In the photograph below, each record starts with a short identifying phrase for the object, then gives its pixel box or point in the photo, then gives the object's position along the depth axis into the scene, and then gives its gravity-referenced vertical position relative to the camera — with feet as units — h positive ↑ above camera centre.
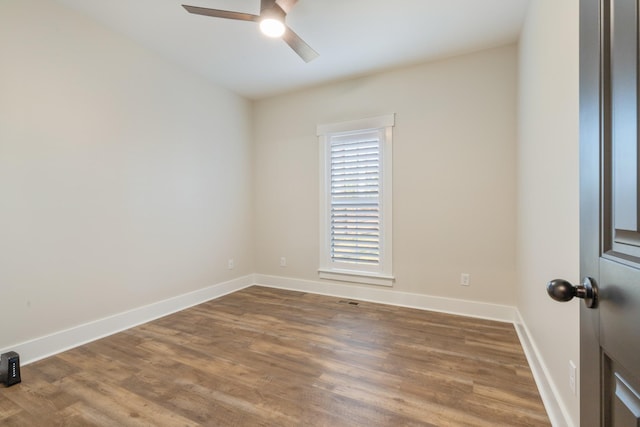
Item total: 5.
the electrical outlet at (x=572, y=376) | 4.51 -2.54
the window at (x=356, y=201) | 11.61 +0.43
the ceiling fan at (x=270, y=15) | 6.64 +4.42
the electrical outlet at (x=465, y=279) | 10.34 -2.36
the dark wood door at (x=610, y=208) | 1.72 +0.02
